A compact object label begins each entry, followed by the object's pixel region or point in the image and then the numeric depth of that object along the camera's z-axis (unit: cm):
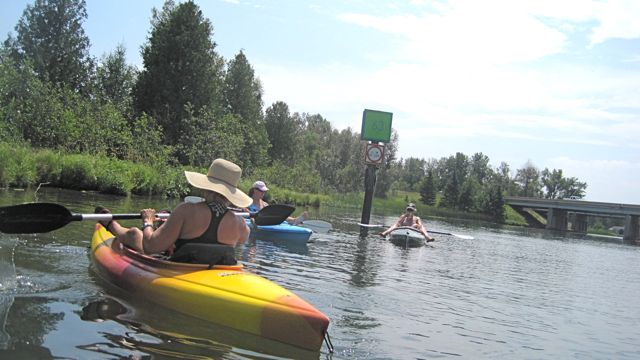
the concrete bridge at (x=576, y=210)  6988
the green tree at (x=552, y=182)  12769
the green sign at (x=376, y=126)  2258
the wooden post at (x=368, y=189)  2205
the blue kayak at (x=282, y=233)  1342
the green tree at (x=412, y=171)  12334
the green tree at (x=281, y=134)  6631
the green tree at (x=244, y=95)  5559
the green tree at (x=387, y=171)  8138
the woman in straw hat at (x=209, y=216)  574
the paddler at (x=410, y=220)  1848
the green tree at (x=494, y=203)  8919
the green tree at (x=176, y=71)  3903
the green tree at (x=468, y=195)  9725
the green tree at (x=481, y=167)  12475
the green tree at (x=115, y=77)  5238
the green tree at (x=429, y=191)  10306
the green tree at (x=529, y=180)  12545
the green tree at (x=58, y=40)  5419
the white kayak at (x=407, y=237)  1697
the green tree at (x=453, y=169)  10150
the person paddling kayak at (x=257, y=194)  1290
